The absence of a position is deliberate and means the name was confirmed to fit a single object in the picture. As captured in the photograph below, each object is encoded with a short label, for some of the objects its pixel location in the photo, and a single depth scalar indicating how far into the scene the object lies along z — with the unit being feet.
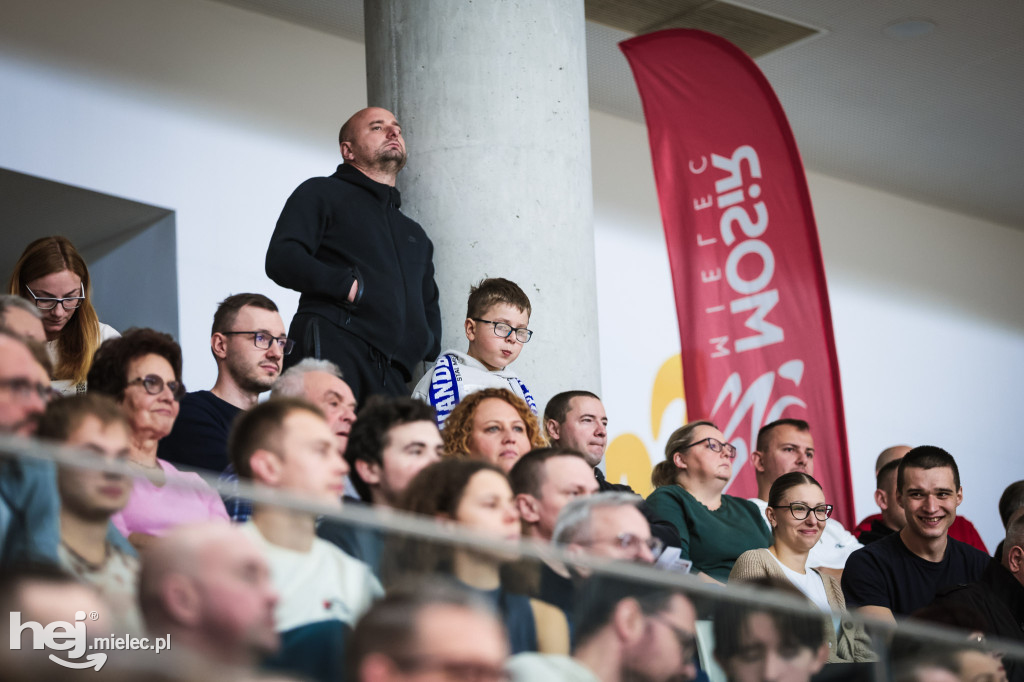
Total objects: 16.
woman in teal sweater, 27.99
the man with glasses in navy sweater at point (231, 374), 21.99
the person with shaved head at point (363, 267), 25.26
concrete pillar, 28.35
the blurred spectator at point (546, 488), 18.75
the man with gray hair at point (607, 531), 16.10
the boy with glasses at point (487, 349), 25.40
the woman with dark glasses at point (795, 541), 26.13
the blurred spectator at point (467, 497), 15.10
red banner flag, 34.63
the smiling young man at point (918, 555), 26.07
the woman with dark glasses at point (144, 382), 19.11
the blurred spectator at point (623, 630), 11.74
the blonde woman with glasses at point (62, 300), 23.47
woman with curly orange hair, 21.71
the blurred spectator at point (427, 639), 9.73
